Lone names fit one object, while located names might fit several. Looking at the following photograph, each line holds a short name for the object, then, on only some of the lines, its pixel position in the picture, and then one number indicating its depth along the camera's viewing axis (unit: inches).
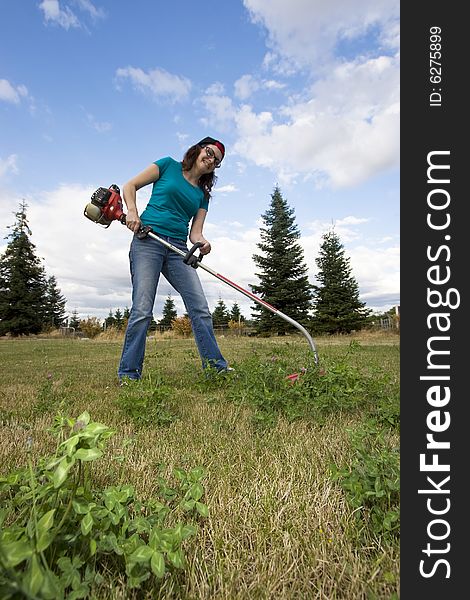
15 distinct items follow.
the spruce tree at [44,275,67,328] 1831.9
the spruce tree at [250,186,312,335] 995.3
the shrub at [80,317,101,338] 1304.1
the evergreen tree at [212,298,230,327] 1779.5
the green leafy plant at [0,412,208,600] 27.1
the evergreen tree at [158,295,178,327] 1995.8
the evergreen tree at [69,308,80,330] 2131.2
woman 141.6
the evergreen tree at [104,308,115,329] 2317.4
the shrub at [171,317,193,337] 1248.3
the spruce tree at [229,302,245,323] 1907.5
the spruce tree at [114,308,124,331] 2338.3
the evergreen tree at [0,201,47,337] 1286.9
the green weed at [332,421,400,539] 41.1
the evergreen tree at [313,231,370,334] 1026.1
